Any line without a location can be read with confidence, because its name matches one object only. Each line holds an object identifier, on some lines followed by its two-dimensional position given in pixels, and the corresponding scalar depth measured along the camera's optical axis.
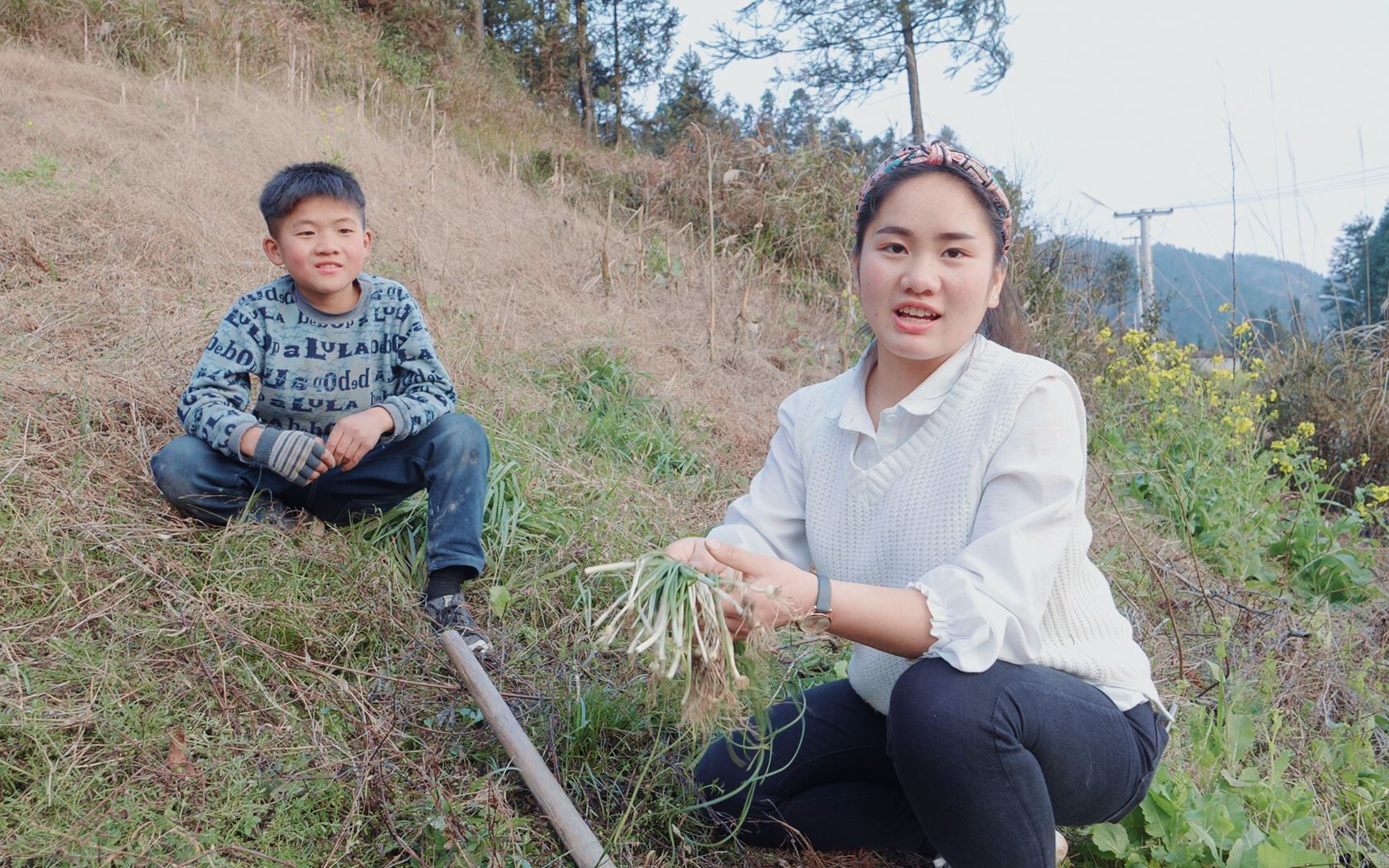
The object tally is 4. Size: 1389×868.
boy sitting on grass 2.45
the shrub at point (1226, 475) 3.71
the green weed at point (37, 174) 4.96
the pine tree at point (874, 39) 10.85
